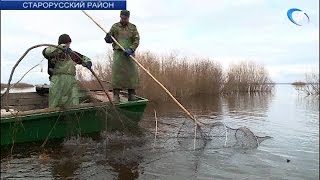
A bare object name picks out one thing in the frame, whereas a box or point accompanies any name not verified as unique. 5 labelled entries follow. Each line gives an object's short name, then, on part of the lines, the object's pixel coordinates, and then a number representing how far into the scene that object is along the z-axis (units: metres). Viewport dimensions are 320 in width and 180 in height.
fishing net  5.28
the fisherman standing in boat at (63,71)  5.26
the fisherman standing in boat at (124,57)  6.10
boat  4.84
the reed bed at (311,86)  28.33
